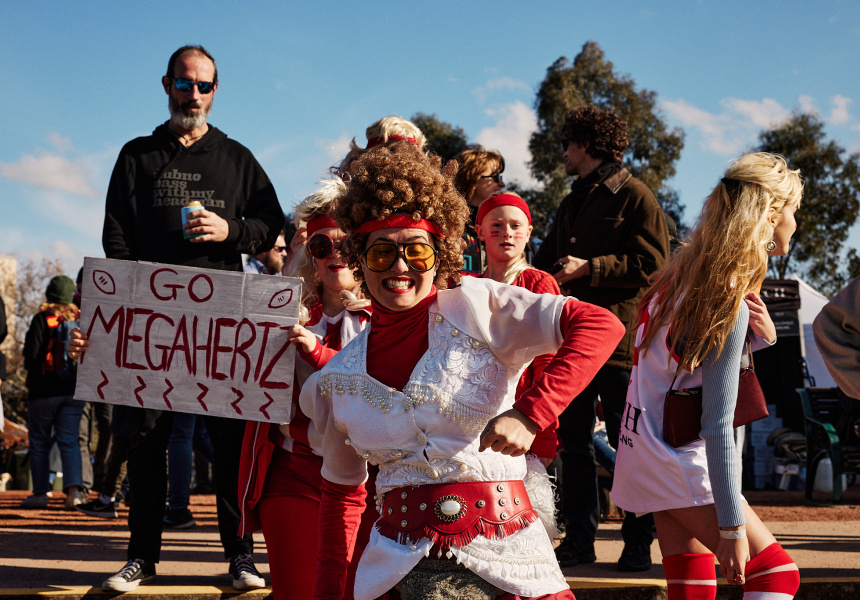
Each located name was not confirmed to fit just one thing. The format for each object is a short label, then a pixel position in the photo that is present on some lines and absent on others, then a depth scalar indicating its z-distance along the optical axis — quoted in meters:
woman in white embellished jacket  2.19
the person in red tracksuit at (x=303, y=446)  3.46
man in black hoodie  4.39
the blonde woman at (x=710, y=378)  2.89
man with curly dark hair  4.86
